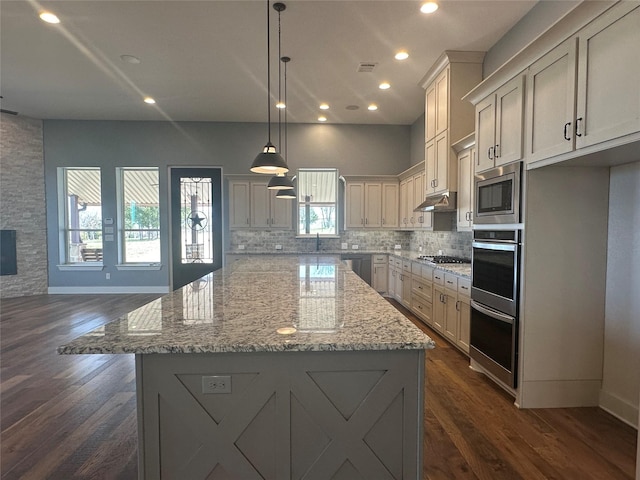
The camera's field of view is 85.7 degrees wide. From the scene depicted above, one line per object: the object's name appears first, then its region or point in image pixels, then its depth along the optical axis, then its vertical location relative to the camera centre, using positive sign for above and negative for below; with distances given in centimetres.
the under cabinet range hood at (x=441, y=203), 428 +35
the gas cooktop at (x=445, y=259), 449 -40
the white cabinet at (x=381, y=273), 635 -79
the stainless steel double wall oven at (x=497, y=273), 260 -35
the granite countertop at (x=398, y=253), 391 -42
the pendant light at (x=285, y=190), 419 +56
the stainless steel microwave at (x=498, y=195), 259 +29
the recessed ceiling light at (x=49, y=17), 335 +208
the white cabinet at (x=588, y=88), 173 +84
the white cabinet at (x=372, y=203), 663 +52
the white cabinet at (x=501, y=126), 260 +86
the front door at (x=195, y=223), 694 +12
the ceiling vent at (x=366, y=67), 429 +208
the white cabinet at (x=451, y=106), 410 +153
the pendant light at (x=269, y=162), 277 +54
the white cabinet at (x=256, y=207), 648 +42
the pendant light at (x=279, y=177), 316 +62
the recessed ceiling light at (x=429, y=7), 312 +205
